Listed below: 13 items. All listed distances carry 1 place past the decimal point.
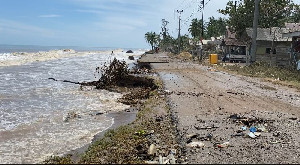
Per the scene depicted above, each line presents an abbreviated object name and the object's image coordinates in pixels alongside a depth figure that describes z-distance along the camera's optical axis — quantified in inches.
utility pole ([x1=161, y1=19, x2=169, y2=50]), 4093.0
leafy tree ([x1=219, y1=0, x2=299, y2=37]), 1385.3
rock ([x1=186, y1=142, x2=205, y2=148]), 244.1
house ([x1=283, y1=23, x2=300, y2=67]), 902.6
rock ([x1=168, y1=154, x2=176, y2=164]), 215.2
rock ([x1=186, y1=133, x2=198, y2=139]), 268.3
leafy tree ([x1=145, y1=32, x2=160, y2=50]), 4259.4
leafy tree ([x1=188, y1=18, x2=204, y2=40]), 3043.8
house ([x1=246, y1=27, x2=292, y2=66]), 1075.9
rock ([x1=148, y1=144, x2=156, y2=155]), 233.5
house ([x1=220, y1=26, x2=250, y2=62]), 1422.2
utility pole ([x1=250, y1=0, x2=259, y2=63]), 995.6
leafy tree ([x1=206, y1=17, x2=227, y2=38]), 3186.5
